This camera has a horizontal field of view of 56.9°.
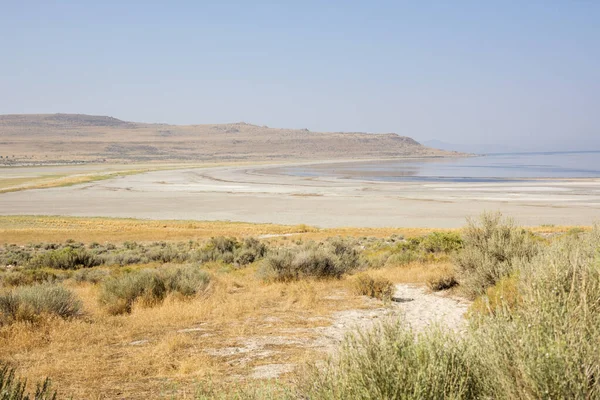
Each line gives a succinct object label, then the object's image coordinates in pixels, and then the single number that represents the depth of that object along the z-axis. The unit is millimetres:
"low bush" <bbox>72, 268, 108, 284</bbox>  16969
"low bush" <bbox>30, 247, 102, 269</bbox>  22375
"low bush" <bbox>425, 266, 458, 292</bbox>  12250
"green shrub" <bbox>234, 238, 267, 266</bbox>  21859
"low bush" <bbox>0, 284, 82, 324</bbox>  9172
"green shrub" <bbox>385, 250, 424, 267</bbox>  17292
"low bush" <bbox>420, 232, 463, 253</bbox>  20141
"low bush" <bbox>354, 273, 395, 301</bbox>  11445
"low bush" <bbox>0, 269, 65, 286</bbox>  15855
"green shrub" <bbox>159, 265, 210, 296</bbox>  11648
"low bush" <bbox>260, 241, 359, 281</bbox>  13938
